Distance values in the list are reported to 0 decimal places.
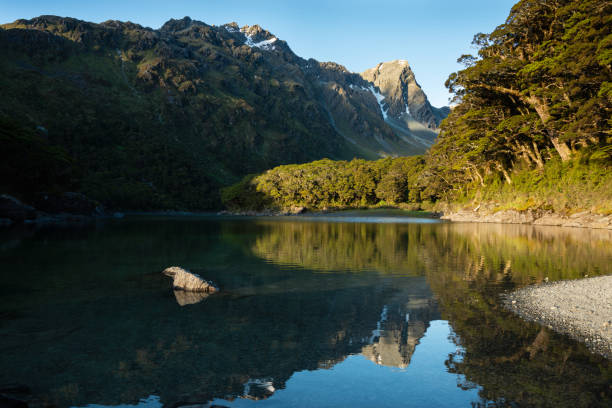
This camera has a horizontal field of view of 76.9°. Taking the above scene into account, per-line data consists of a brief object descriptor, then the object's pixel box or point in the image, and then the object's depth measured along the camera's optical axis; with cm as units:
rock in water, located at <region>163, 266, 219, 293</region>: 1459
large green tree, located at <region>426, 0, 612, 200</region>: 4256
